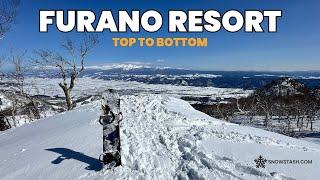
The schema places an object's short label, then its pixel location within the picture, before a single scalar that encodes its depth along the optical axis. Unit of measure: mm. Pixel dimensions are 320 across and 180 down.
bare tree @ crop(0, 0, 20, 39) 10841
